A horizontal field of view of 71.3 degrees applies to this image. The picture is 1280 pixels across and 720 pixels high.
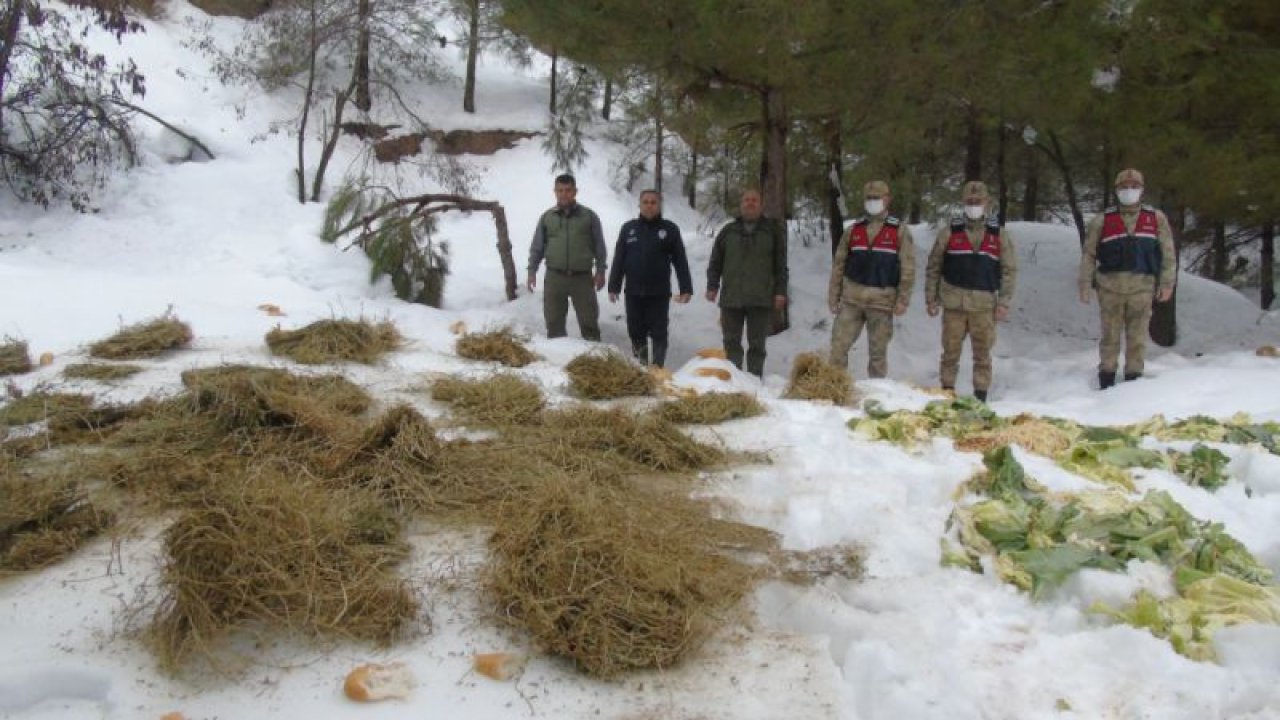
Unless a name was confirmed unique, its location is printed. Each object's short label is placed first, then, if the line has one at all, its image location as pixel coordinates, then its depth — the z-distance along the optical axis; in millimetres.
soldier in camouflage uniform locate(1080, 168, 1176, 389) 6621
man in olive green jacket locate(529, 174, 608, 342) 7141
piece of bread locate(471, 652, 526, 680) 2332
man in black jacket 7031
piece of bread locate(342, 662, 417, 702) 2207
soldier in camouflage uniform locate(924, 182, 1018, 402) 6570
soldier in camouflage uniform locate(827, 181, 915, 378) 6574
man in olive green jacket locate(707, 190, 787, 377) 6918
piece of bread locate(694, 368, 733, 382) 6125
